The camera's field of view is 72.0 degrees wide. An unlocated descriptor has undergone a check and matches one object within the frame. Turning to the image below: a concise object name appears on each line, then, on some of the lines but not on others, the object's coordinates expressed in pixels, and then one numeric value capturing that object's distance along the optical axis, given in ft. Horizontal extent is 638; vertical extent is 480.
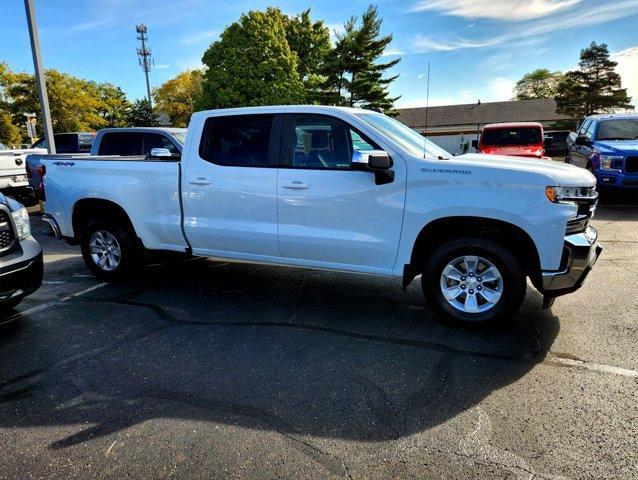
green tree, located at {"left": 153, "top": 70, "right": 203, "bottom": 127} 199.11
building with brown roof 164.55
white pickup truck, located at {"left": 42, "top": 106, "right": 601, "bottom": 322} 11.91
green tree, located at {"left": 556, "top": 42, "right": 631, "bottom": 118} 141.79
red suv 43.29
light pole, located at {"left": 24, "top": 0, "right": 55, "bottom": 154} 35.22
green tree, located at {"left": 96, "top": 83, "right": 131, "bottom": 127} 192.03
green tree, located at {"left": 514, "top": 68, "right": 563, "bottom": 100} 256.97
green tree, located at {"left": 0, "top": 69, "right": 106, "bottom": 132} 113.60
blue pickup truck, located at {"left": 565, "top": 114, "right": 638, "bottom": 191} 30.32
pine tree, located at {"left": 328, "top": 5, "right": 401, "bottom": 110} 111.75
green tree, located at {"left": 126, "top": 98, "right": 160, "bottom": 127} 171.73
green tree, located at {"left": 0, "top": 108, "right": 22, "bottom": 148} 113.39
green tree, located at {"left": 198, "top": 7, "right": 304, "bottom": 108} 126.41
